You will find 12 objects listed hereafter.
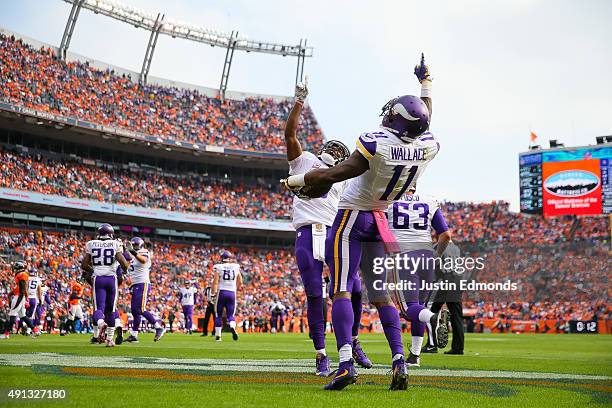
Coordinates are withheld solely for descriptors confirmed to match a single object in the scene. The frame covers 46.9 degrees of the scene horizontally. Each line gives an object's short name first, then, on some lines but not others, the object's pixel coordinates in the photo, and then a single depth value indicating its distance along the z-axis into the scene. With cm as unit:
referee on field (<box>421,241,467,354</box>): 1222
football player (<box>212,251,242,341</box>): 1756
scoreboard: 4094
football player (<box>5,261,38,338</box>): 1841
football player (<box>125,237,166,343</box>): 1542
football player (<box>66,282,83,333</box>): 2500
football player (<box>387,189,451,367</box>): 852
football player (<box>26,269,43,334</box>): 2239
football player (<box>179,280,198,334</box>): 2816
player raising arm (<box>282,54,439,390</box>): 573
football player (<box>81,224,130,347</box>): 1300
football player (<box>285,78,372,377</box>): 754
